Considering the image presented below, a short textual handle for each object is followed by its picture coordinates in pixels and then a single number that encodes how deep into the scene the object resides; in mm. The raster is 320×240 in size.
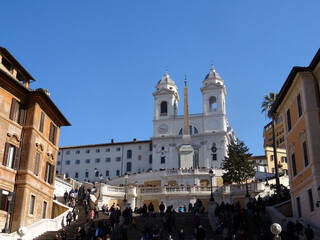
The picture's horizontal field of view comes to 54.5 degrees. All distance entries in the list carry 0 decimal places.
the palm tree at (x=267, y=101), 46329
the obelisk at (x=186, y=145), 53536
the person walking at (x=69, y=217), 22847
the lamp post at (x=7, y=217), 19305
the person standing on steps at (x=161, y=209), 23840
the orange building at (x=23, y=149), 20318
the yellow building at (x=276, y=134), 65837
